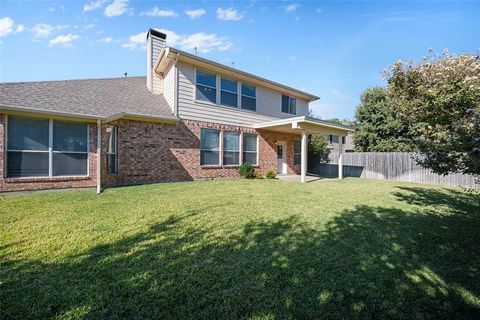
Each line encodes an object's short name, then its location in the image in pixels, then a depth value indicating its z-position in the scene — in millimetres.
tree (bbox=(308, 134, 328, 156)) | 18500
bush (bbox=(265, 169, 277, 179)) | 12812
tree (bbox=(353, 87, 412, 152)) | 20078
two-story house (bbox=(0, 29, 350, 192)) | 7281
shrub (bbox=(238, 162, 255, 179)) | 12125
